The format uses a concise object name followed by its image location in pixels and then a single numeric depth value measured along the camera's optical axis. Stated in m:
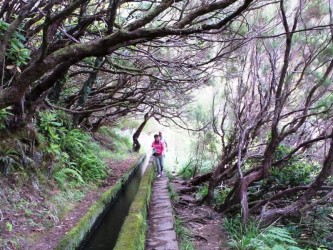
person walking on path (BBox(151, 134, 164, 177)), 13.36
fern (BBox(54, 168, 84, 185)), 8.86
